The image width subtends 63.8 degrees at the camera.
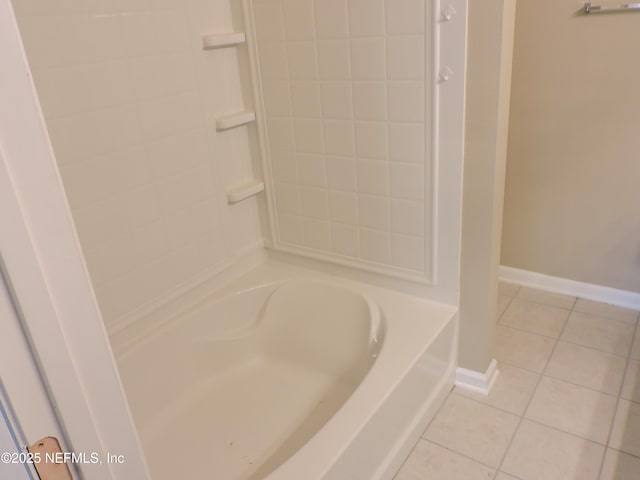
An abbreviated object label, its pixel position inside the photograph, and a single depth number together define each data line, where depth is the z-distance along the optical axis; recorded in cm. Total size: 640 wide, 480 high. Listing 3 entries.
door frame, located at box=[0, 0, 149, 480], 45
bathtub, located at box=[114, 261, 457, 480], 160
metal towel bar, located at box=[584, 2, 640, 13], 202
